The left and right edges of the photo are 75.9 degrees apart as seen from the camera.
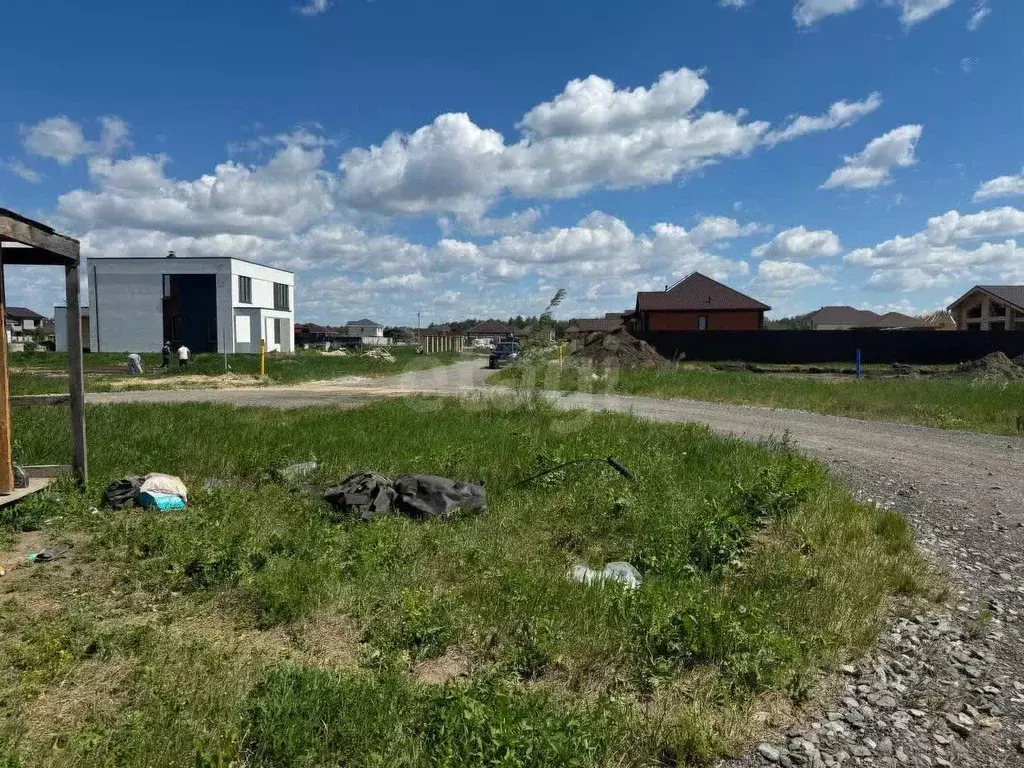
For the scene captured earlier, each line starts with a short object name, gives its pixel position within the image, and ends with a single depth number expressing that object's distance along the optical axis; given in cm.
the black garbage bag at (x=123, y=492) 556
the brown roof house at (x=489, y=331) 10906
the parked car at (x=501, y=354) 3191
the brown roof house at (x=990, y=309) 4981
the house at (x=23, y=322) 8375
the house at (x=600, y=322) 8530
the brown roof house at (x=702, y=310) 4866
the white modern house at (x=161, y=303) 4716
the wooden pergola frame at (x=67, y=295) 511
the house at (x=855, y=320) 7831
